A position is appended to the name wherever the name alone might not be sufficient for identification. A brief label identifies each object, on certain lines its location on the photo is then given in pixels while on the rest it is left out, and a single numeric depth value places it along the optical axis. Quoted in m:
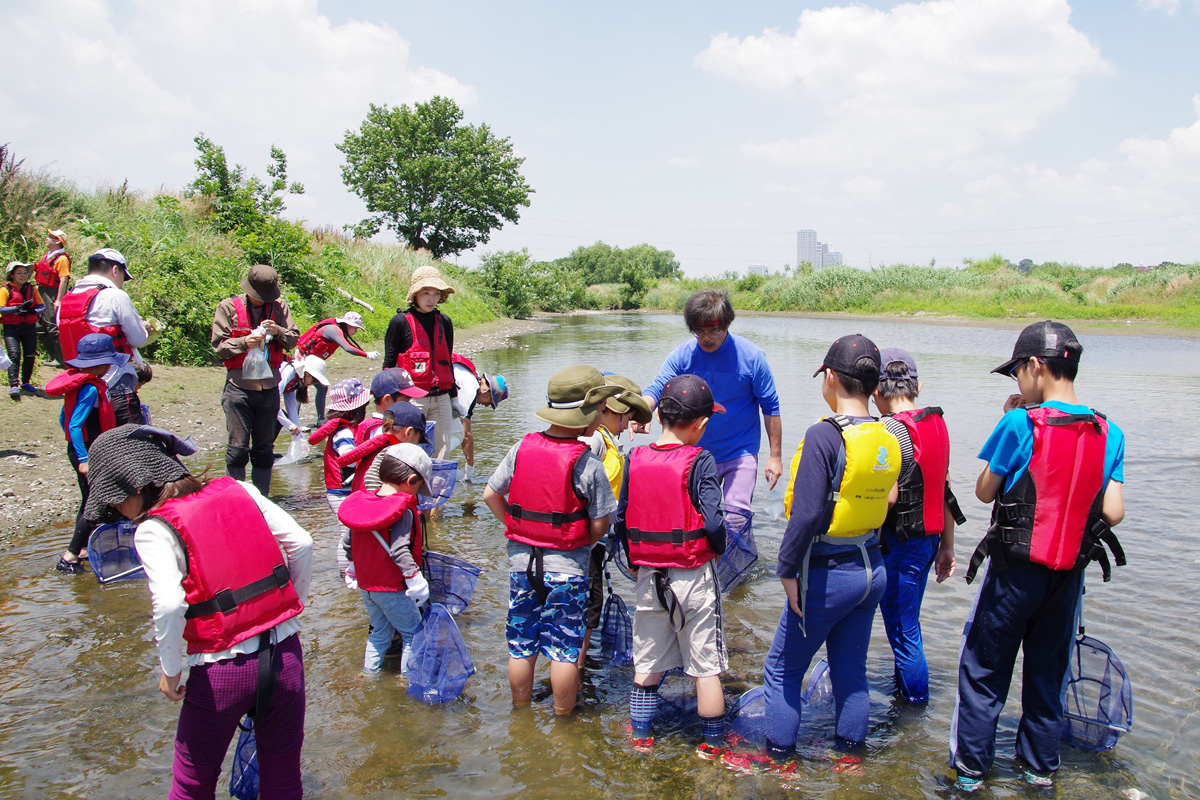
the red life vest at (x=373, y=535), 3.78
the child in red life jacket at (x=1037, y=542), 3.09
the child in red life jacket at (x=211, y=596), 2.55
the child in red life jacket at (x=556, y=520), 3.64
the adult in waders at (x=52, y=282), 10.56
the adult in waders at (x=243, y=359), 6.27
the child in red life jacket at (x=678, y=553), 3.43
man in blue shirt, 5.26
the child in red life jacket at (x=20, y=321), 10.49
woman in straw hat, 6.52
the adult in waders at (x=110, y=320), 5.35
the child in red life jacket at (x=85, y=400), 5.32
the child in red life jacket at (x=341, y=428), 4.90
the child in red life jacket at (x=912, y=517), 3.69
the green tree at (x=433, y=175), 46.59
